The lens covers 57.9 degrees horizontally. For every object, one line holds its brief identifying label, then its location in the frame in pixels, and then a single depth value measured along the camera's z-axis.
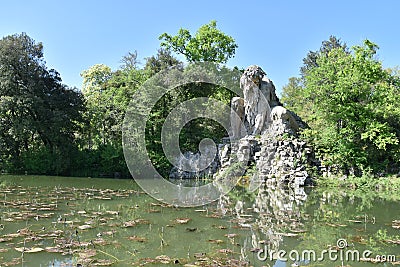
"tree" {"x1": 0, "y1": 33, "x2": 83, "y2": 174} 18.14
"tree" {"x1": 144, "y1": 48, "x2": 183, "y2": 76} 21.19
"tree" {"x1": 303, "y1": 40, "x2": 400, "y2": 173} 14.58
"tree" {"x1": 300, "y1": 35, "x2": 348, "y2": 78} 36.66
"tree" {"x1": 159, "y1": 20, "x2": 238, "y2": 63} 22.45
